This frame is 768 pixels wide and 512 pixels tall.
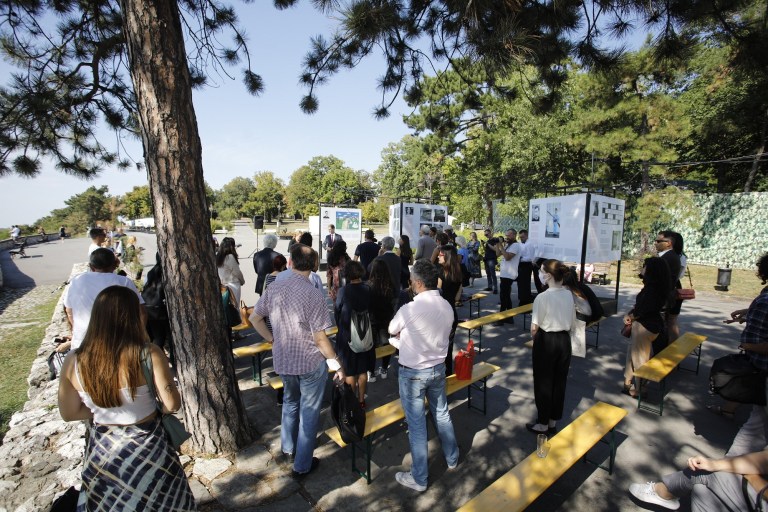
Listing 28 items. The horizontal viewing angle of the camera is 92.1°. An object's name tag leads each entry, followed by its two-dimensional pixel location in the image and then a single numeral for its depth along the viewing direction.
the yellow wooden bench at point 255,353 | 4.44
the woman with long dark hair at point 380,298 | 3.92
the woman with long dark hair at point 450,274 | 5.03
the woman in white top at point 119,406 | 1.75
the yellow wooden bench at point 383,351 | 4.47
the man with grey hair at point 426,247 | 7.98
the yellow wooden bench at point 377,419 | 2.90
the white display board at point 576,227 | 6.81
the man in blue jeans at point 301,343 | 2.72
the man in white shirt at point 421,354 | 2.69
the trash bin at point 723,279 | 10.50
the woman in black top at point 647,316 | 3.86
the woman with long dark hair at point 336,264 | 5.05
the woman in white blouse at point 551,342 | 3.26
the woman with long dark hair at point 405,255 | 7.74
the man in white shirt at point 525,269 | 7.18
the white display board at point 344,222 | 12.88
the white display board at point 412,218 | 13.16
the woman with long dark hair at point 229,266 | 5.29
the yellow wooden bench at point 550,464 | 2.23
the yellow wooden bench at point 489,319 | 5.35
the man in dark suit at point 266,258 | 5.58
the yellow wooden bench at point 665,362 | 3.84
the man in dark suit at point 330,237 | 10.84
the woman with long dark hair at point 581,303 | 3.90
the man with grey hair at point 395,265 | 4.88
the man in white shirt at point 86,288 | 3.15
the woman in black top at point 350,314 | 3.35
